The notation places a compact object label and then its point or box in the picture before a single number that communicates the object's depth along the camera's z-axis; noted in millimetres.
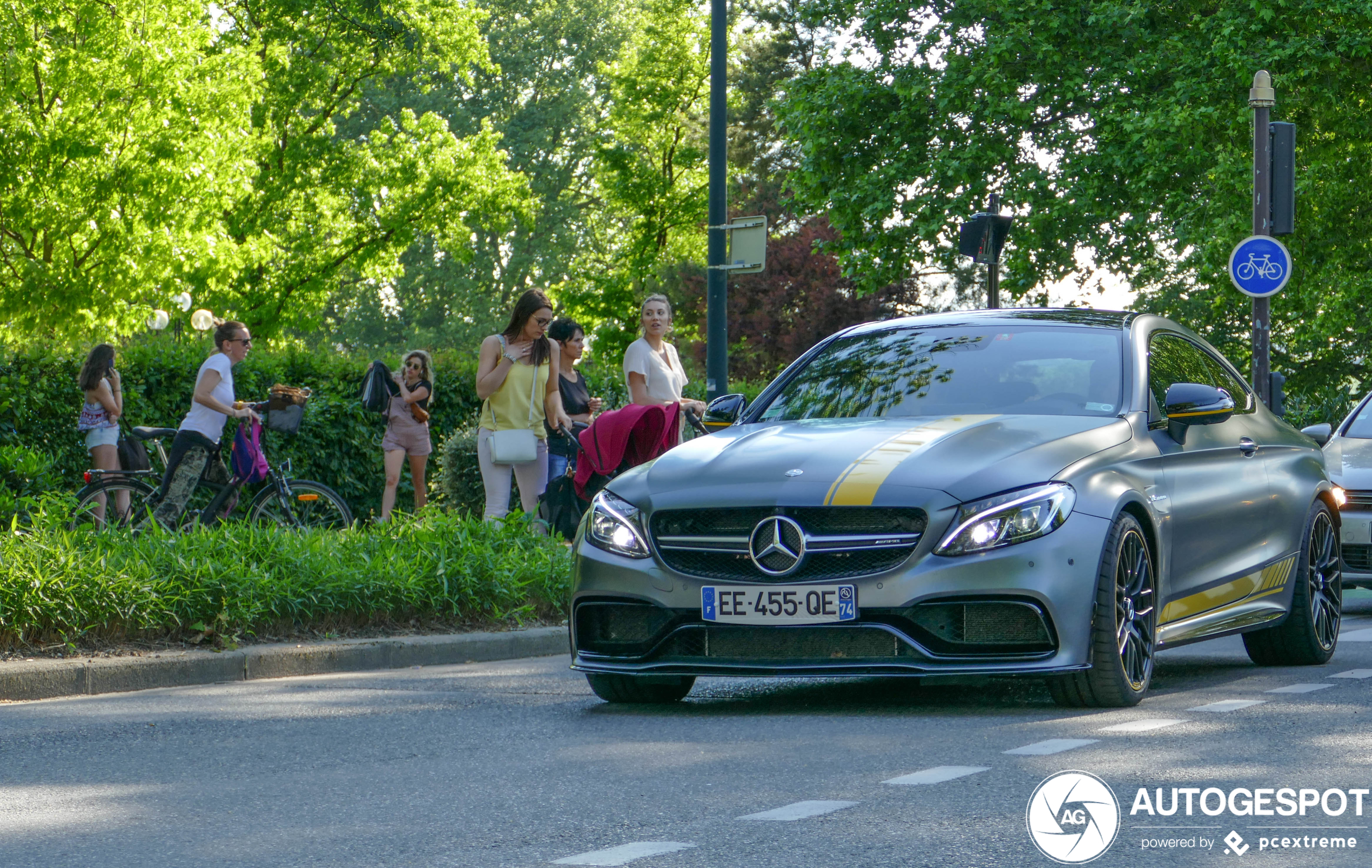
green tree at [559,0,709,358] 44000
